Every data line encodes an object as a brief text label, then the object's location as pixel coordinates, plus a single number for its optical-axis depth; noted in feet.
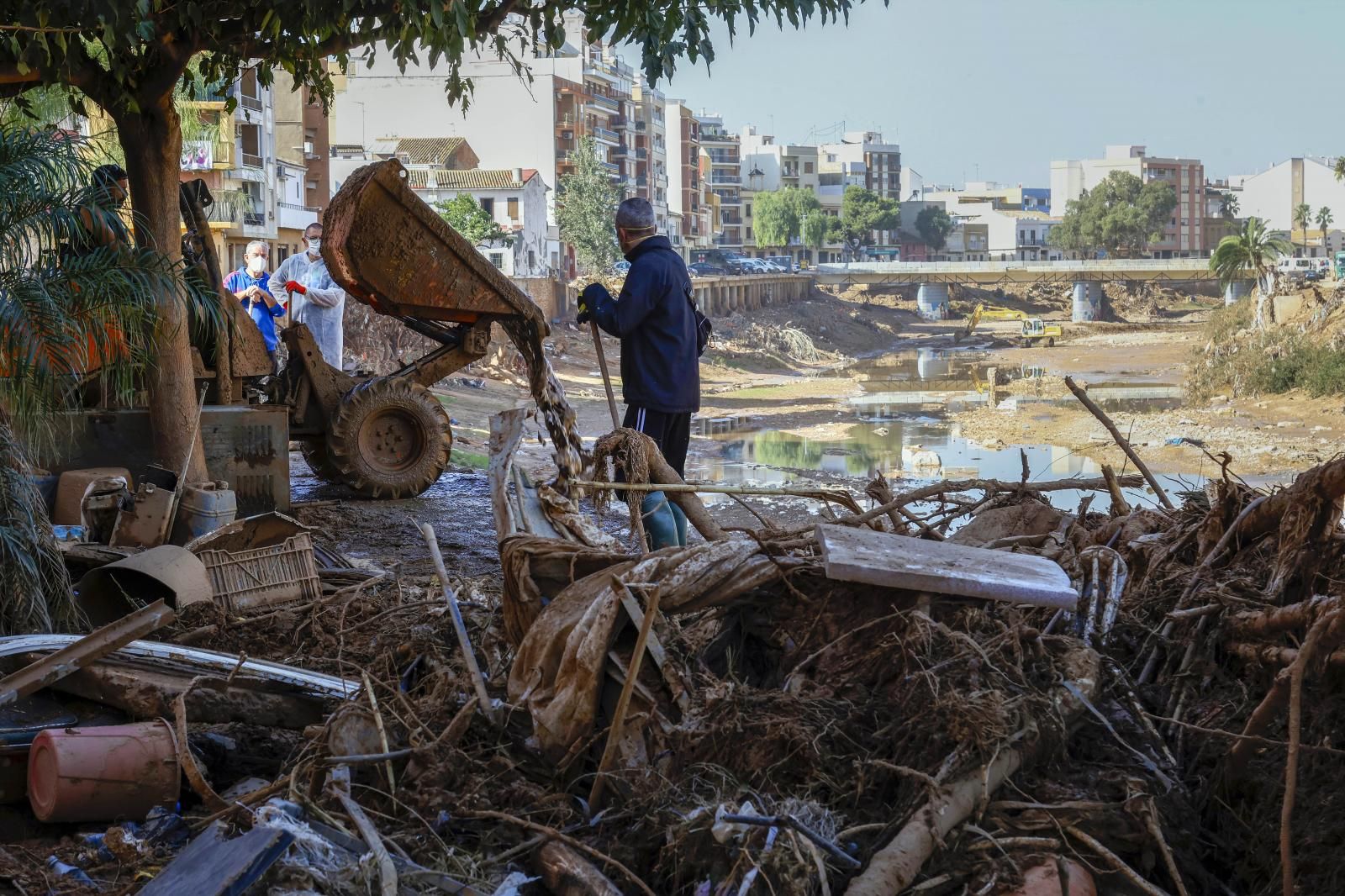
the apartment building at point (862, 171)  463.01
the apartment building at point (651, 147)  325.62
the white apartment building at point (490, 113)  262.88
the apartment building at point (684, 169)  359.05
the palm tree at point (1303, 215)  384.08
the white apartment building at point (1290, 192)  463.01
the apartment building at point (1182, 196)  434.71
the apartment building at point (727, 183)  414.82
